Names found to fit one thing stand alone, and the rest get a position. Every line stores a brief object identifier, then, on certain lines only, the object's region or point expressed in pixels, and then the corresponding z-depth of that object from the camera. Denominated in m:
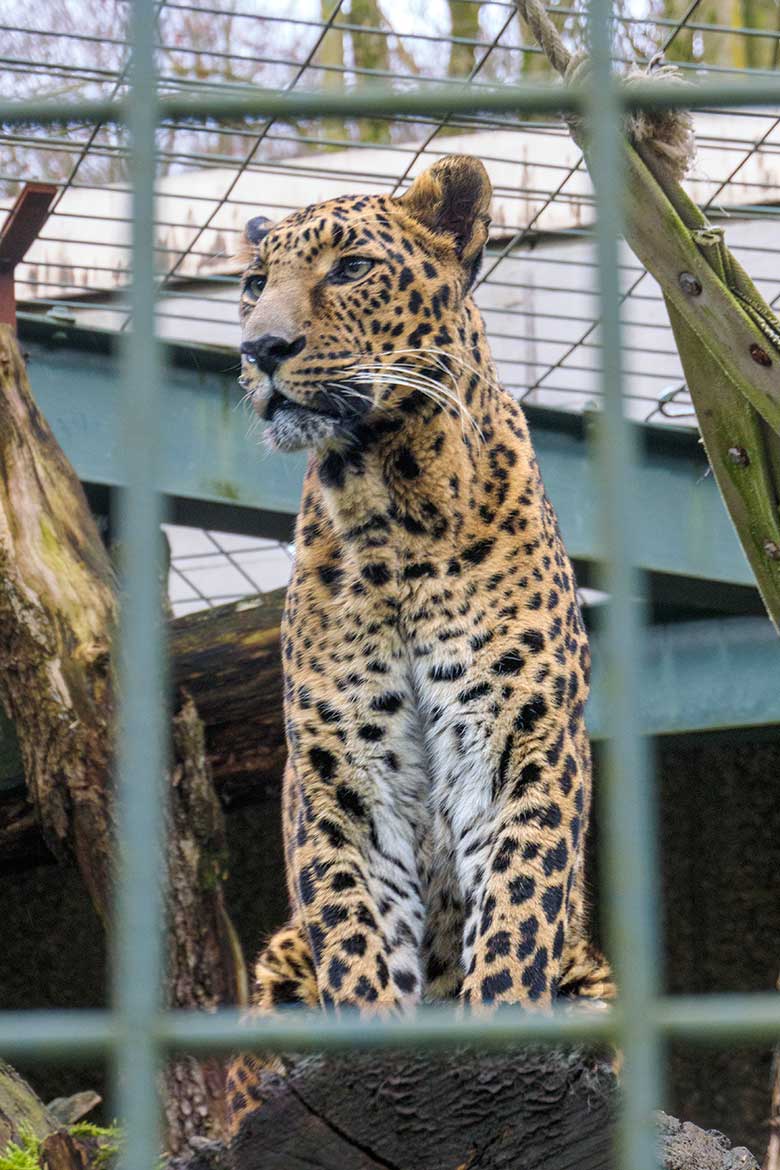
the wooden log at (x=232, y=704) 10.12
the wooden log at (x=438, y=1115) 4.65
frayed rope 5.97
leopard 6.65
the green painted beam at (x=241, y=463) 10.32
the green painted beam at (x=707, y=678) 10.81
